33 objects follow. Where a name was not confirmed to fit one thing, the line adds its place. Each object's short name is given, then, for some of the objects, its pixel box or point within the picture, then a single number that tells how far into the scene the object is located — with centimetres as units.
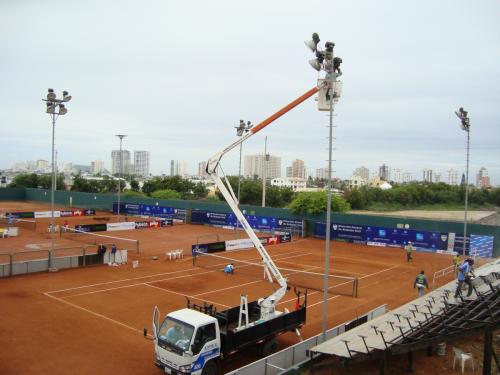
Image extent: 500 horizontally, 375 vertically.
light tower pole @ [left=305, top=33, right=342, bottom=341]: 1537
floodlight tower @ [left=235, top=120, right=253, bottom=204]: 3906
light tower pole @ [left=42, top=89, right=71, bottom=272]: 2817
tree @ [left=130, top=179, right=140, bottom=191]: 13475
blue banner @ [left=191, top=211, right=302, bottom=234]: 5486
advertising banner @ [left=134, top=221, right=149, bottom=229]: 5447
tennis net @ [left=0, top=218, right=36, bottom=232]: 5391
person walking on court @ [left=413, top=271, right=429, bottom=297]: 2206
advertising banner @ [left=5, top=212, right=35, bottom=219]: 5891
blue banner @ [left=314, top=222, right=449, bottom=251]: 4400
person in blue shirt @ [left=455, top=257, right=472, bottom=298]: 1801
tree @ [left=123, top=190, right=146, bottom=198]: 7894
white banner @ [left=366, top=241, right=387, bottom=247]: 4780
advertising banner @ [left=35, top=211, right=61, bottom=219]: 6109
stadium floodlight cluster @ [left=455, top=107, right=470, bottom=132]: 2777
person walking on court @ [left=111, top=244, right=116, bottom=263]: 3288
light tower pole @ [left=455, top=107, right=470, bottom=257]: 2778
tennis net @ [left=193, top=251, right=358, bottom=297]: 2766
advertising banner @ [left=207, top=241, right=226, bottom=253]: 3676
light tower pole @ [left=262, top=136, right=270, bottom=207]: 5850
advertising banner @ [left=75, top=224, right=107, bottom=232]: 4725
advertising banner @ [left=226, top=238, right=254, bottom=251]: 3822
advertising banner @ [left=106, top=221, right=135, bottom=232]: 4968
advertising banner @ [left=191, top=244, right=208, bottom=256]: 3460
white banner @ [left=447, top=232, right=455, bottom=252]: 4291
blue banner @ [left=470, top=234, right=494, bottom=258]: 4041
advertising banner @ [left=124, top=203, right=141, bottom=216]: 7206
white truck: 1322
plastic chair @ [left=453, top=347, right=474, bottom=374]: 1452
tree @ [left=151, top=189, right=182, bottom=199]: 8431
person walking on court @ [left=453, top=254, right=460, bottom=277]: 3048
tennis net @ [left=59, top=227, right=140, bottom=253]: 4162
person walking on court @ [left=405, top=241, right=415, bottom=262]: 3872
